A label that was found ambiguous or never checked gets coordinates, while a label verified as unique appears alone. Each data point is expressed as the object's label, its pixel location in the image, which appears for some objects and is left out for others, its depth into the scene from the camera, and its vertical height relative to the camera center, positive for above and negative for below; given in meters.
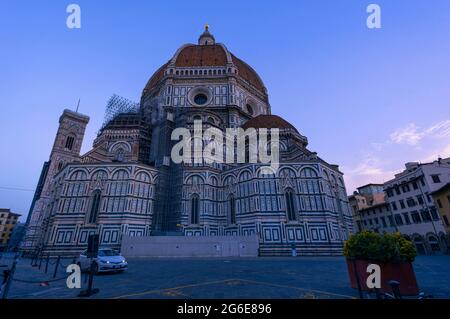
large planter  5.86 -0.85
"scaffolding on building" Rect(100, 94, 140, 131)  35.62 +21.57
